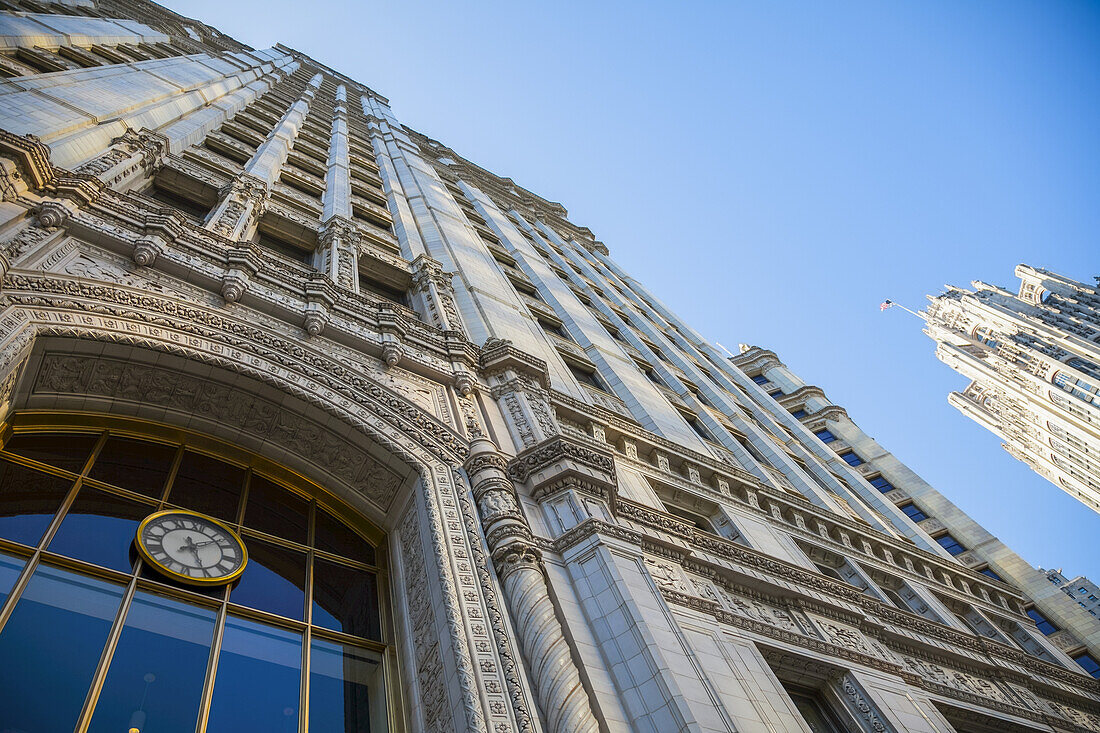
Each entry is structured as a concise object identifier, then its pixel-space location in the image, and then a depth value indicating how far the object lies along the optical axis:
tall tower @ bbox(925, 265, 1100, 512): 85.56
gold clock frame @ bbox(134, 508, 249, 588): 9.69
